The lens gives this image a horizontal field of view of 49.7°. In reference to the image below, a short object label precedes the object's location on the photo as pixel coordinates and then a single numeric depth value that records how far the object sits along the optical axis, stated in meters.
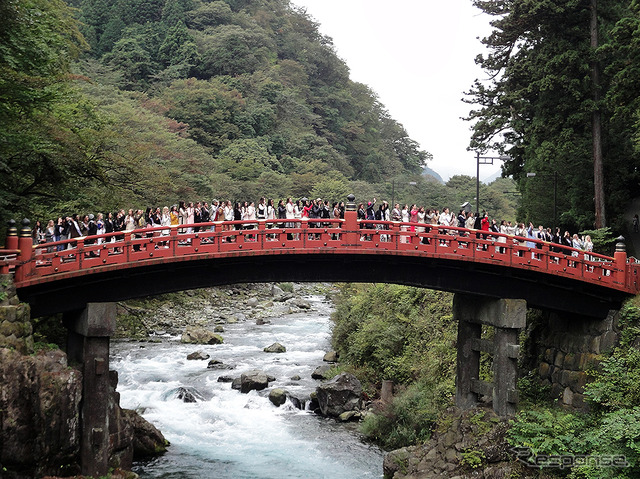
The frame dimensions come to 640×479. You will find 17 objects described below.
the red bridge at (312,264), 21.97
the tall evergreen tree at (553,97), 33.62
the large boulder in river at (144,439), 27.22
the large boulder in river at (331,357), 41.72
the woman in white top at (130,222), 24.41
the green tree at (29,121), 26.19
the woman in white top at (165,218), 25.70
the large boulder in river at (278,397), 33.75
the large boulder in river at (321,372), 38.00
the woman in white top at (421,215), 28.88
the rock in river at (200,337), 45.50
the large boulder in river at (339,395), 32.53
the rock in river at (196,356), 40.81
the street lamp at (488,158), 40.51
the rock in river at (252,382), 35.16
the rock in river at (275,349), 43.81
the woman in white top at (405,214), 28.38
